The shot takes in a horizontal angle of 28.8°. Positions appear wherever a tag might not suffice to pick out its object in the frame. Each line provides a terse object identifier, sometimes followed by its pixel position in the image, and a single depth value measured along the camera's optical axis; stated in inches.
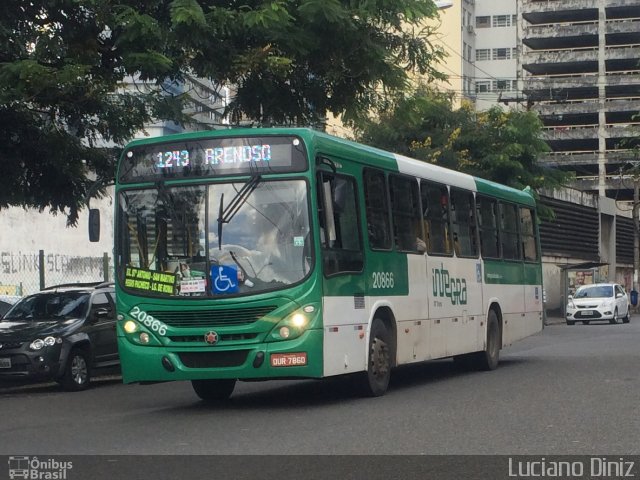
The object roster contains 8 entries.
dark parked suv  713.6
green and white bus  525.3
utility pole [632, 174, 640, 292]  2546.8
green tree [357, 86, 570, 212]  1555.1
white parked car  1836.9
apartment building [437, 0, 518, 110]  4111.7
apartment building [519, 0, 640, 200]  4121.6
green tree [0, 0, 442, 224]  611.2
